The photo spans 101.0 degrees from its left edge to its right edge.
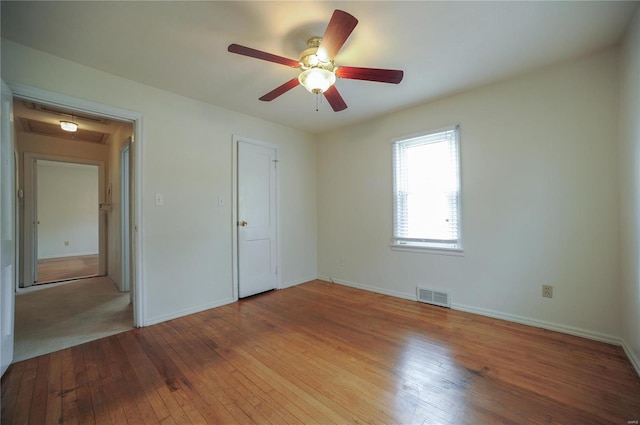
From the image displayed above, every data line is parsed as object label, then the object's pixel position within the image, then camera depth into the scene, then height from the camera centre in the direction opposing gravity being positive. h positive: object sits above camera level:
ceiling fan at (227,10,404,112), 1.67 +1.04
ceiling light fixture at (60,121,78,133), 3.50 +1.20
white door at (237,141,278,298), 3.53 -0.09
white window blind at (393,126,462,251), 3.08 +0.25
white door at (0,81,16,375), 1.83 -0.12
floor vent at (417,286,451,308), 3.10 -1.04
